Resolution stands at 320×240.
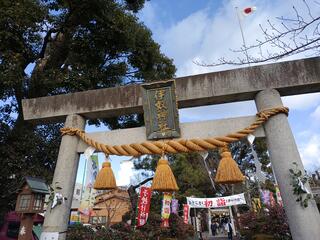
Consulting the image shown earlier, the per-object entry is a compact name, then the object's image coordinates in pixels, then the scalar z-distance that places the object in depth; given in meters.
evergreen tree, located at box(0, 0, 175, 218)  6.77
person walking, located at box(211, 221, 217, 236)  26.64
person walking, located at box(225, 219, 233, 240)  17.23
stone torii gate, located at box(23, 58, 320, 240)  3.81
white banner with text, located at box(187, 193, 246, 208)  16.98
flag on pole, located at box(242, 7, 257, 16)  6.90
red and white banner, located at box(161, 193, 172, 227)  10.85
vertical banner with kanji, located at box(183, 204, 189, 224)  18.40
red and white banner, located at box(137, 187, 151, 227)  10.78
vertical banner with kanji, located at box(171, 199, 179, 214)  17.52
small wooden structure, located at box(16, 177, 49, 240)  4.13
